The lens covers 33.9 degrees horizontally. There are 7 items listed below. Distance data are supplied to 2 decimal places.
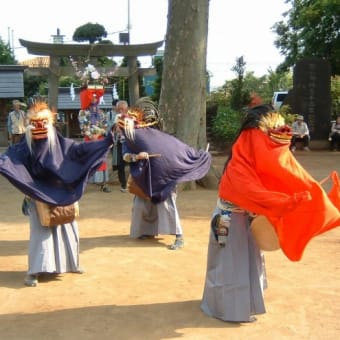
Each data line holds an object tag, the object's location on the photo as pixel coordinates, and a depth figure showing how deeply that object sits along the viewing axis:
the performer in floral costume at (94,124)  10.34
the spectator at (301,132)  17.98
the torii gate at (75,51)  17.28
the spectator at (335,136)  18.45
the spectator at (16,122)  13.43
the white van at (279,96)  25.62
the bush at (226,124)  18.02
